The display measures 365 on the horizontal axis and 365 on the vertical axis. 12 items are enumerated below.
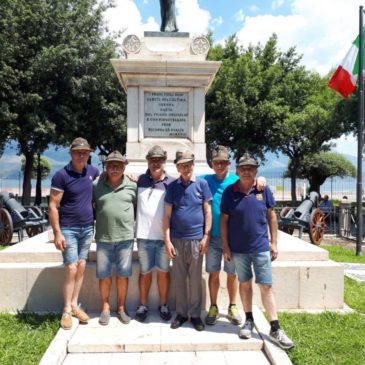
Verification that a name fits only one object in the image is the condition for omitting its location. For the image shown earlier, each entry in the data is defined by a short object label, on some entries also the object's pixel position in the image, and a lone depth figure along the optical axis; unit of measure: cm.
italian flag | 1213
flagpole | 1111
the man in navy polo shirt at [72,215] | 470
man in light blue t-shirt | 493
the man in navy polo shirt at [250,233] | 448
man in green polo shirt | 483
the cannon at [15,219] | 1108
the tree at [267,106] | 2558
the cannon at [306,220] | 1156
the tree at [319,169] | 3725
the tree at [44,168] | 4755
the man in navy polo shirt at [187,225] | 470
